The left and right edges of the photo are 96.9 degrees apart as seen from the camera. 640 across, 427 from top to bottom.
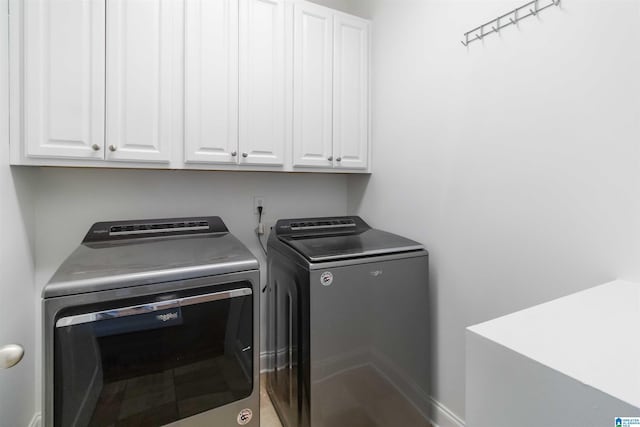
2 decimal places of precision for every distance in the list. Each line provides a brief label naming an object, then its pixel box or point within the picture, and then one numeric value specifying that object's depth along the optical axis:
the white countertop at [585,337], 0.43
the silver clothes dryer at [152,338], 0.93
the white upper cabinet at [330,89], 1.72
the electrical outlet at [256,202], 1.95
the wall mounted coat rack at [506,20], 1.09
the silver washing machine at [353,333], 1.26
